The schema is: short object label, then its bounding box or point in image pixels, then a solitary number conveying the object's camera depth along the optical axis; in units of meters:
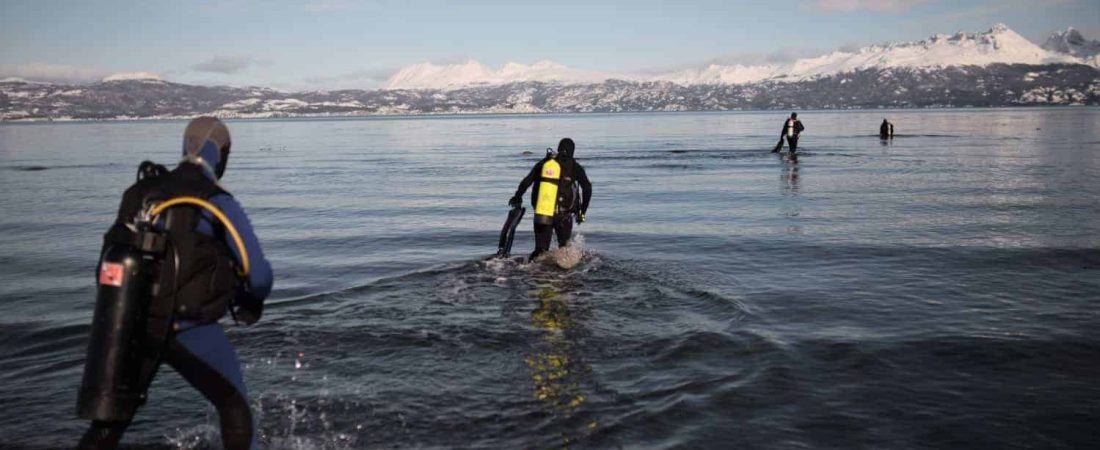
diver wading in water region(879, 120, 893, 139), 57.31
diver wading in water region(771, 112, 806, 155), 40.83
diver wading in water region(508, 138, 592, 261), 13.12
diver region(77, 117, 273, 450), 4.27
